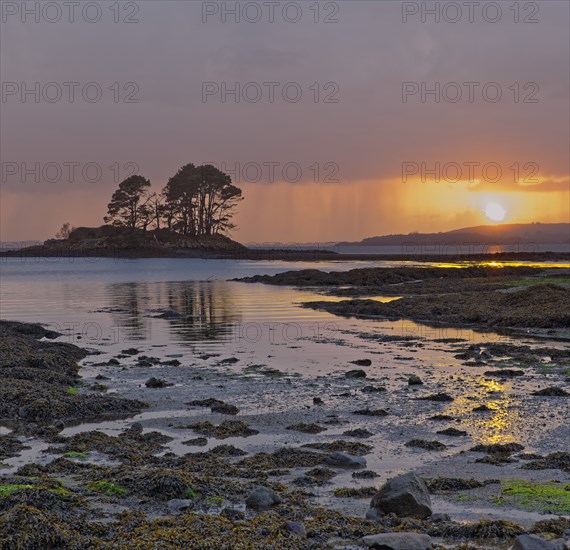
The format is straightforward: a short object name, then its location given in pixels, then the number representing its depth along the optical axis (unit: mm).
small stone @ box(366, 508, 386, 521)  8277
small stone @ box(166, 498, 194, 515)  8680
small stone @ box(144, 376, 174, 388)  17500
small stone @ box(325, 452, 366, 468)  10602
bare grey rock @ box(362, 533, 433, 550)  7238
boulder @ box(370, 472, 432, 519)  8352
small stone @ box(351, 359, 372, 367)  20805
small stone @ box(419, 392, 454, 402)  15627
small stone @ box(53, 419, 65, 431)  13133
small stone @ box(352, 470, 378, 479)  10164
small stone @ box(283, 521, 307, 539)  7781
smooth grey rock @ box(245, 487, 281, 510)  8703
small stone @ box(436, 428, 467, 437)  12688
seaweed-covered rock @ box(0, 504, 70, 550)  7266
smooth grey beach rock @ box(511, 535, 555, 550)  7027
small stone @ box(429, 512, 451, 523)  8219
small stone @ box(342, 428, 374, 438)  12633
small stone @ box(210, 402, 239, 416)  14656
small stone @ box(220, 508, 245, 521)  8367
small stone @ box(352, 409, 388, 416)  14320
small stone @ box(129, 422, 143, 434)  12930
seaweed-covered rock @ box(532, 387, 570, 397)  16062
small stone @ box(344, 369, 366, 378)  18609
